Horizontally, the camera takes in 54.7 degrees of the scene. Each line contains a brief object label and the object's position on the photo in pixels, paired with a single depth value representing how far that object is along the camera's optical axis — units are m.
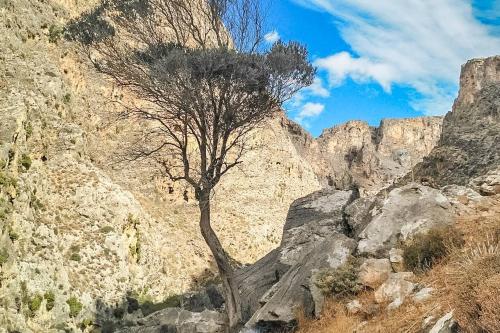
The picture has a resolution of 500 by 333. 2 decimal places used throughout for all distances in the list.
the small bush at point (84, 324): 40.31
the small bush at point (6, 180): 40.97
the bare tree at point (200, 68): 16.83
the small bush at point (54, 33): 63.95
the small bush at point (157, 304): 47.53
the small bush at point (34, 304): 36.62
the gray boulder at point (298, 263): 11.95
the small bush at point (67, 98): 59.49
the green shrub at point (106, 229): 48.17
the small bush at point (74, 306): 39.56
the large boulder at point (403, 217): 12.35
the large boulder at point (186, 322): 17.34
